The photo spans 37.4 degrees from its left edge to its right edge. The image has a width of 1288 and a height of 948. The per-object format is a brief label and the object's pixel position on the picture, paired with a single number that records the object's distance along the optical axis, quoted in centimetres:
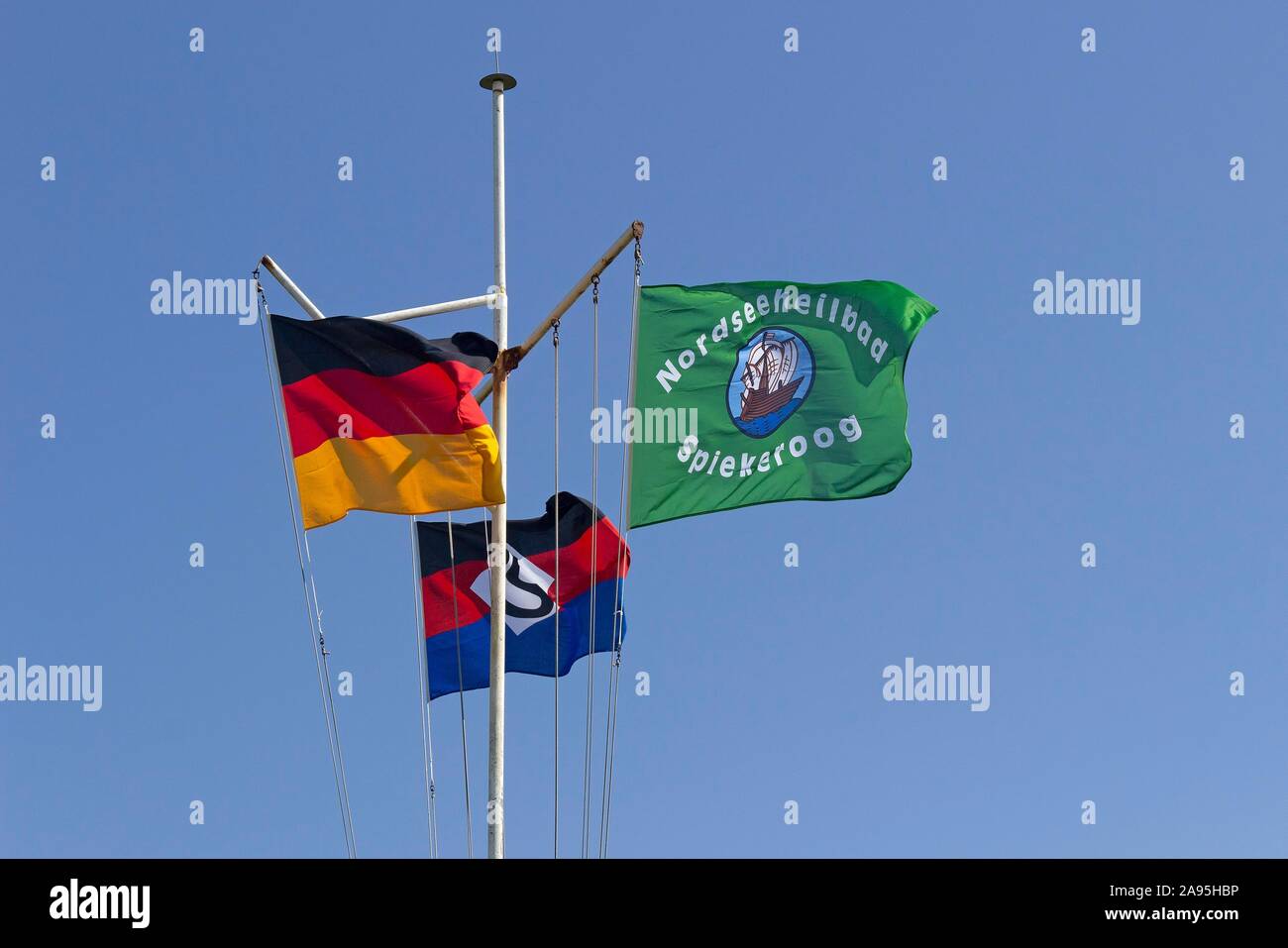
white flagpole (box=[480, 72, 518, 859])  2797
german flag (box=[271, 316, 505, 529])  2714
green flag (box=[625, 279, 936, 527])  2759
